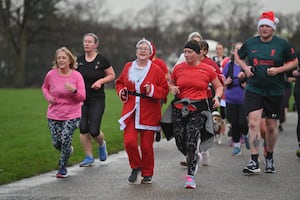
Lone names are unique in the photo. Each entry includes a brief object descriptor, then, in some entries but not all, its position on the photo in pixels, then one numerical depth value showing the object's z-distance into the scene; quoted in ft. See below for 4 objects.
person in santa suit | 35.62
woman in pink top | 38.27
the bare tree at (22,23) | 249.68
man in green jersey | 38.30
